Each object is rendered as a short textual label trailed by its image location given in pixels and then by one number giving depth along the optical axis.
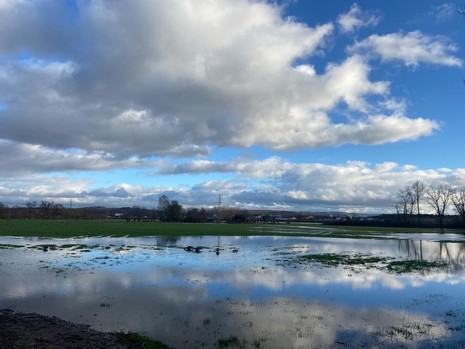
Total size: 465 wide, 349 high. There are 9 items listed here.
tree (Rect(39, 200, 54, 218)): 195.15
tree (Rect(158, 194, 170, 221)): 187.25
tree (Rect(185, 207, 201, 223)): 180.00
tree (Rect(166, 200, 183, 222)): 181.75
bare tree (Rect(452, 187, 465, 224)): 138.09
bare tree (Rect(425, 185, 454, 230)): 140.25
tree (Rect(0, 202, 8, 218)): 171.65
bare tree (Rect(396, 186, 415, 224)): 156.88
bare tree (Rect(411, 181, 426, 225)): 153.75
